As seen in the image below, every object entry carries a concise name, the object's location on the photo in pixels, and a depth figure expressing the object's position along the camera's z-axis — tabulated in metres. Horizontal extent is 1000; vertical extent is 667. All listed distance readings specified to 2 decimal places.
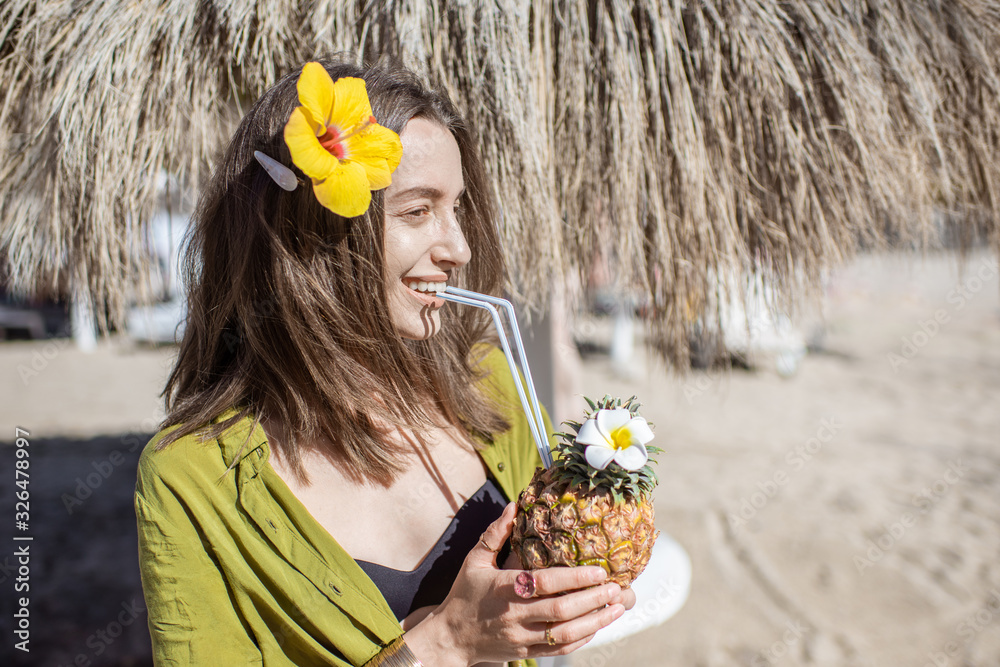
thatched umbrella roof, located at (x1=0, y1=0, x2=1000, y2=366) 1.50
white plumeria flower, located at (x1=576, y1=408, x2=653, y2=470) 0.88
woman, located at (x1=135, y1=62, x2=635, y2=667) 0.93
